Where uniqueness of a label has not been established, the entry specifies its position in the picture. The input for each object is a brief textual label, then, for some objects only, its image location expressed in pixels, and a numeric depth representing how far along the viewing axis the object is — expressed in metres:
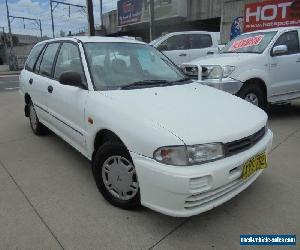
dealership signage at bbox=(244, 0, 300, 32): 9.64
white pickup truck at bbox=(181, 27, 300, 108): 5.86
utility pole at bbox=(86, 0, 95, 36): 14.90
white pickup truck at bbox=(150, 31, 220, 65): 10.90
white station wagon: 2.55
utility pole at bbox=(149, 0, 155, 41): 22.42
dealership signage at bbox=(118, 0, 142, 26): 34.12
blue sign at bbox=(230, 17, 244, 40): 13.45
